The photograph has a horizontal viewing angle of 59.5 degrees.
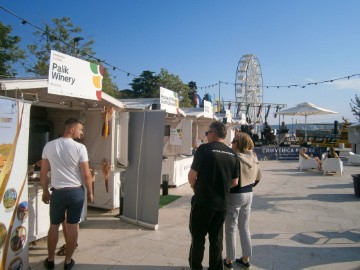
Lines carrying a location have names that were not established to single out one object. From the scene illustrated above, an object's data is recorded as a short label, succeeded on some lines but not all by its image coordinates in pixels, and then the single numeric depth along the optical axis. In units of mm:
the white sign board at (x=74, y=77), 4027
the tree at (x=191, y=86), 41562
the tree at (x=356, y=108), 33969
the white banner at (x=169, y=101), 6922
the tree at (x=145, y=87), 40938
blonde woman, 3604
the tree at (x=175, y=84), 37781
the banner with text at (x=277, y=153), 17422
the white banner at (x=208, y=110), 11319
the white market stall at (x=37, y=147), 3234
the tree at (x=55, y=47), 18984
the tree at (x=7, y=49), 17594
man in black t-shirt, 3236
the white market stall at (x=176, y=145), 9039
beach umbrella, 17219
